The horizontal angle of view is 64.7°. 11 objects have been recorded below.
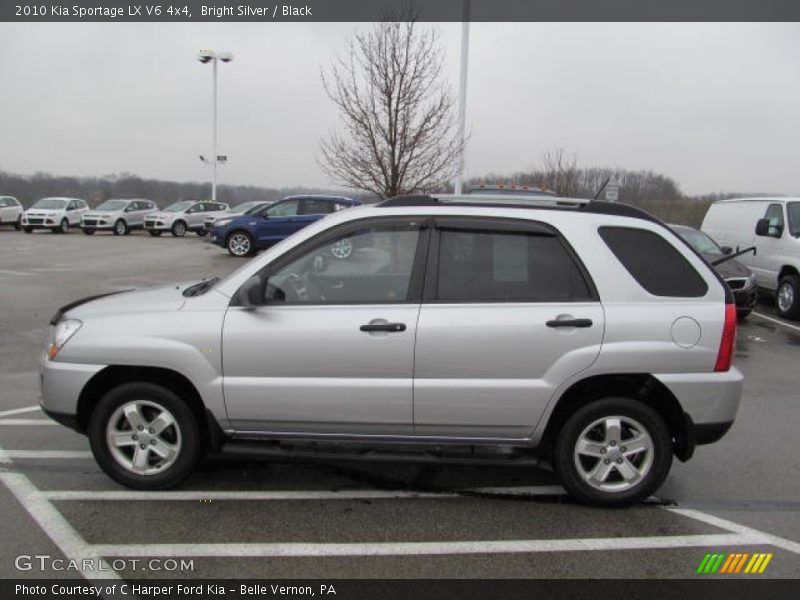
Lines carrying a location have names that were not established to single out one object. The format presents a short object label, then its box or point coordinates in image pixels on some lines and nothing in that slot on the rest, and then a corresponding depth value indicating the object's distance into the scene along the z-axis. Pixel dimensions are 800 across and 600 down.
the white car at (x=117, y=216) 27.98
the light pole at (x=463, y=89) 15.30
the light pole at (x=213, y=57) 36.00
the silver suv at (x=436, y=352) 3.61
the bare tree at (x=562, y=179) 24.49
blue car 18.92
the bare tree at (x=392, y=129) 13.17
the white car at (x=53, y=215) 27.97
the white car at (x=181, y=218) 28.77
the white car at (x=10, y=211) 29.38
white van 10.88
